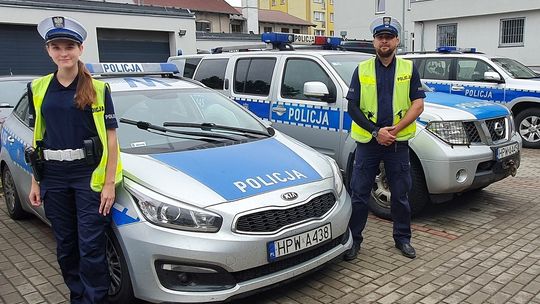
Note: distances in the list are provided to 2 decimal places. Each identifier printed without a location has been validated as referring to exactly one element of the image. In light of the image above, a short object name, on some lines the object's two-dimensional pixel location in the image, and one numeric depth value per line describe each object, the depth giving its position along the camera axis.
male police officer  3.88
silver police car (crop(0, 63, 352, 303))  2.92
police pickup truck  4.65
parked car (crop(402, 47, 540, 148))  9.16
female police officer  2.83
